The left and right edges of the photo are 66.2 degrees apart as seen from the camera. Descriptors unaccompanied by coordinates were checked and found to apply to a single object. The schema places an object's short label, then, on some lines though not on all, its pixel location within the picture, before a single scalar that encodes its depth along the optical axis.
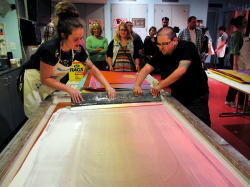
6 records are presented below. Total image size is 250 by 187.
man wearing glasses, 1.45
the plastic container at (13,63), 2.60
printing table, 0.69
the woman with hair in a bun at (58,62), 1.22
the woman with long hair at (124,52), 2.58
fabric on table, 0.69
